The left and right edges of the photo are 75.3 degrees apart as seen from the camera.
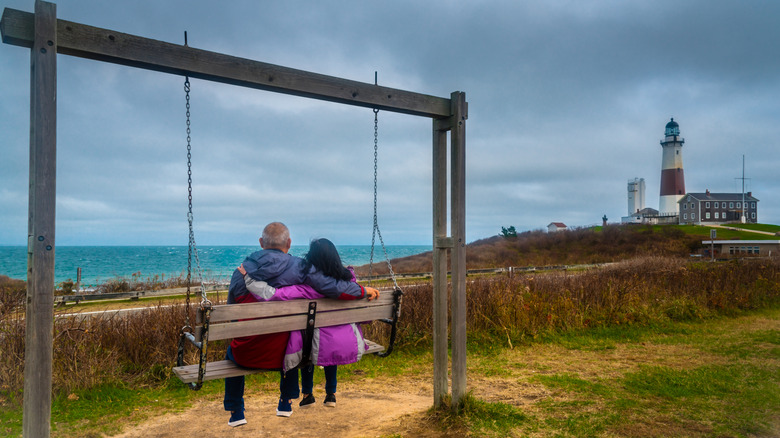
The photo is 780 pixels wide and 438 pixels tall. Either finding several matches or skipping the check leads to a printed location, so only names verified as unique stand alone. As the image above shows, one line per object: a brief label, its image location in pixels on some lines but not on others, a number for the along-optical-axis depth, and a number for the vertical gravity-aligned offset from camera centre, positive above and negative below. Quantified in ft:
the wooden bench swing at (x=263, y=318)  11.88 -2.43
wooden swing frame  10.30 +2.64
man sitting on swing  13.19 -1.66
